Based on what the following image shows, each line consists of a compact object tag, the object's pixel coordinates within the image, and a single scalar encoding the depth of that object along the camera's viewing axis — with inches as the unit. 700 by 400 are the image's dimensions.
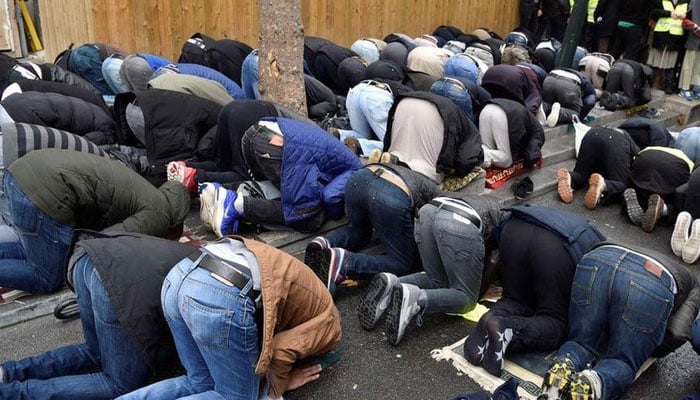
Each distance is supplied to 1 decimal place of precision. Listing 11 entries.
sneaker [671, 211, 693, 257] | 197.6
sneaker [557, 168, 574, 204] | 243.0
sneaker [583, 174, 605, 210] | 230.5
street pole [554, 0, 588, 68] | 328.5
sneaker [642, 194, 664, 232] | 214.8
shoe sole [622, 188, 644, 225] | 222.7
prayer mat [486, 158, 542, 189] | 244.5
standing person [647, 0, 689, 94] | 377.1
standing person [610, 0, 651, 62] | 394.9
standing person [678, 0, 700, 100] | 375.6
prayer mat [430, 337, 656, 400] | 128.6
